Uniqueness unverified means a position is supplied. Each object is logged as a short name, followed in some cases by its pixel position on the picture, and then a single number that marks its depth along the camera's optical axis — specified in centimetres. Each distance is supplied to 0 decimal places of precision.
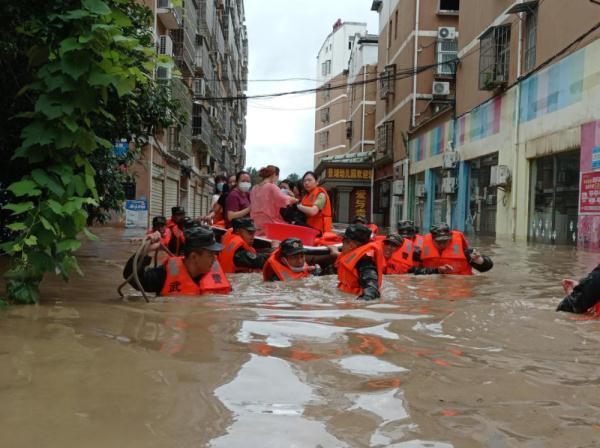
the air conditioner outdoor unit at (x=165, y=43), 2827
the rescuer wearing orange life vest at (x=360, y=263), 577
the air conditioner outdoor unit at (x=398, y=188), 3200
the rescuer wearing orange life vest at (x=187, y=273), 525
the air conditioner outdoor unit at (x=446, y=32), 2991
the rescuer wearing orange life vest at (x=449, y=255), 807
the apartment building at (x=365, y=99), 5041
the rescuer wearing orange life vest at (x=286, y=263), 651
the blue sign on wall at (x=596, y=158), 1305
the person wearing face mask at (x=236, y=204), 915
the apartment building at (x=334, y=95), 6875
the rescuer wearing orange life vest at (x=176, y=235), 864
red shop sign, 1312
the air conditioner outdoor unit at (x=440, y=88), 2825
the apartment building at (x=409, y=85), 3005
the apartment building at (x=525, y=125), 1374
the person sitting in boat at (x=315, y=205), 851
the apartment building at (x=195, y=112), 2820
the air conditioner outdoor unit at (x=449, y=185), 2336
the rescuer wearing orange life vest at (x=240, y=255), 748
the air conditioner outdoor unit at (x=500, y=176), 1791
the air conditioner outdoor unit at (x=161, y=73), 2417
